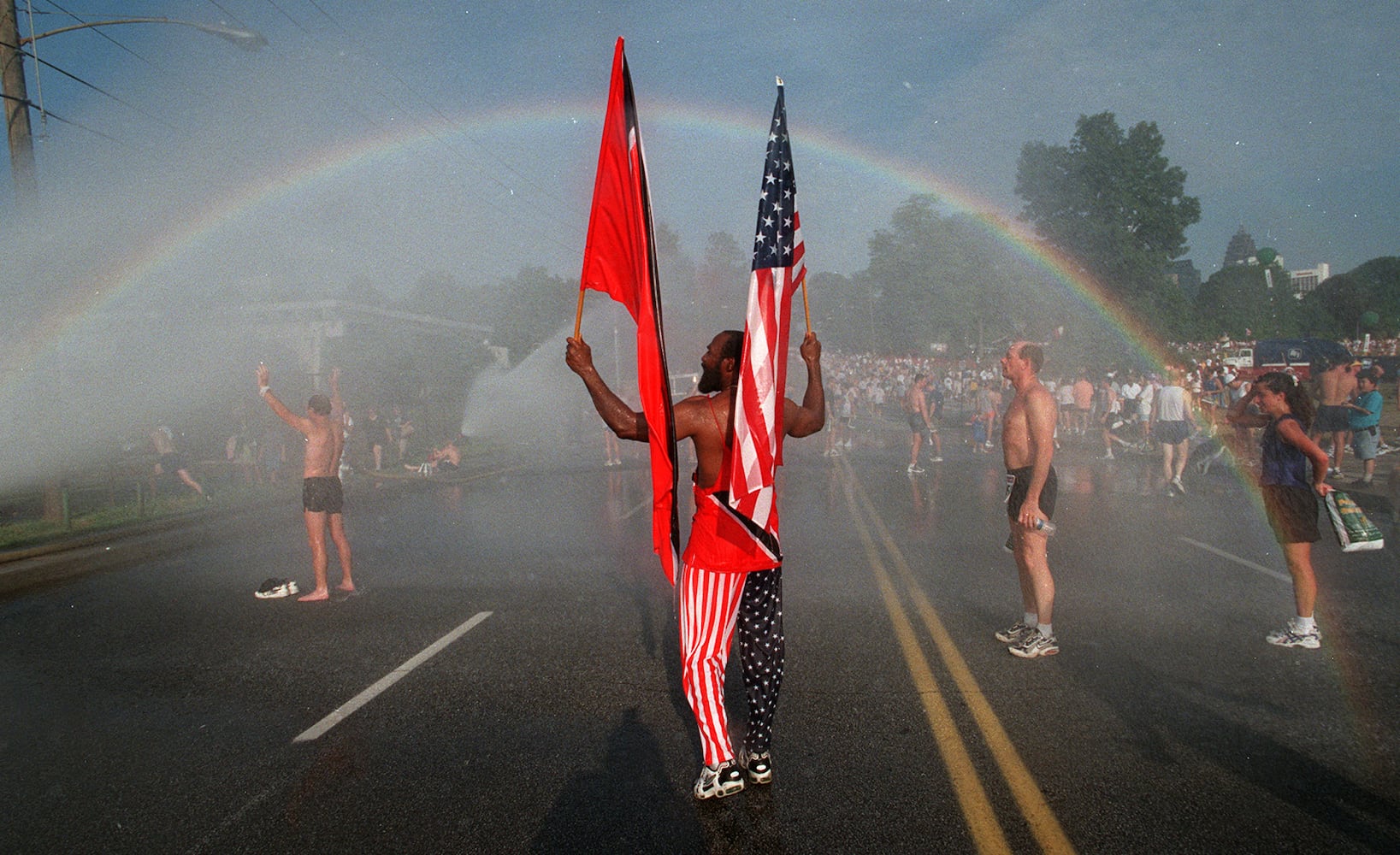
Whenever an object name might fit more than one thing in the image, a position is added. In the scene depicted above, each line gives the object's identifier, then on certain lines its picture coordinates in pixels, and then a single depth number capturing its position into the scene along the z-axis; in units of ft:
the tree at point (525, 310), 131.13
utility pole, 43.11
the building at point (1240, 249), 395.67
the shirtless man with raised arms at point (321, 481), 24.38
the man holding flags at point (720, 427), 11.82
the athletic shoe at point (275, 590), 26.09
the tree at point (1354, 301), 199.00
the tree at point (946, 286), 132.87
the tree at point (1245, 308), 188.14
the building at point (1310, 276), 449.68
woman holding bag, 18.45
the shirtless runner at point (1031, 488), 18.28
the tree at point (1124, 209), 117.80
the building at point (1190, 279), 264.44
